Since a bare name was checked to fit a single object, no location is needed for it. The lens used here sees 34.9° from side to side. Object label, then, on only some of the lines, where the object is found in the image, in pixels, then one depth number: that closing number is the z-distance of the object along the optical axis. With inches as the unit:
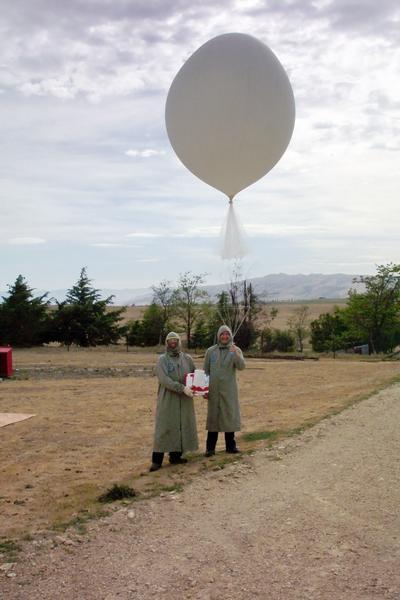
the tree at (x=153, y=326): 1641.2
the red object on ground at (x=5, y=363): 854.5
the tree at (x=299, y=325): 1683.1
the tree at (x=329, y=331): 1560.0
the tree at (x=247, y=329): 1418.3
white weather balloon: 357.7
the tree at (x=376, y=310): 1488.7
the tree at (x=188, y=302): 1633.9
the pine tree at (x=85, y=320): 1588.3
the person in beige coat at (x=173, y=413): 353.4
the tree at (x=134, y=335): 1648.6
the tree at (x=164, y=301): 1641.2
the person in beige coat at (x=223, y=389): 374.9
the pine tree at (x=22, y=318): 1498.5
